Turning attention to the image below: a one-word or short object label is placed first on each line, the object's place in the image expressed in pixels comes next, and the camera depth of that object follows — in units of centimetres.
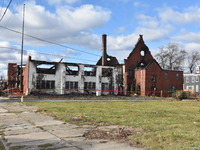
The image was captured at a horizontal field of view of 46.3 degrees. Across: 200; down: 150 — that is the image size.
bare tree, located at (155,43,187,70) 7544
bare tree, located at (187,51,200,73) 8094
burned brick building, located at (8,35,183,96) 3869
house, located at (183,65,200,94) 6291
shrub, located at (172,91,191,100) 3381
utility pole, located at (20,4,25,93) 3987
